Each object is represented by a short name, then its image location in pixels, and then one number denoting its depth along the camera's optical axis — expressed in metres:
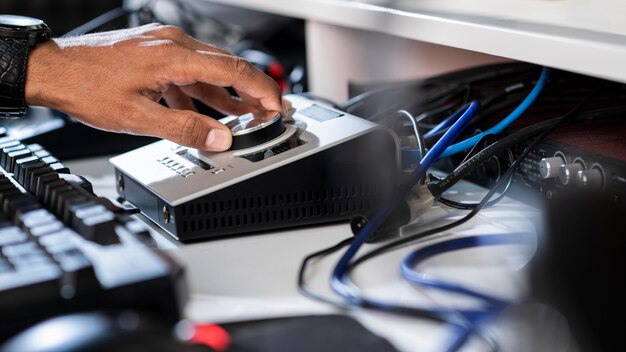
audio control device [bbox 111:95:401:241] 0.72
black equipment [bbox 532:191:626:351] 0.47
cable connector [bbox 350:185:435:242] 0.70
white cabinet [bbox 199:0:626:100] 0.69
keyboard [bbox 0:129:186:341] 0.48
